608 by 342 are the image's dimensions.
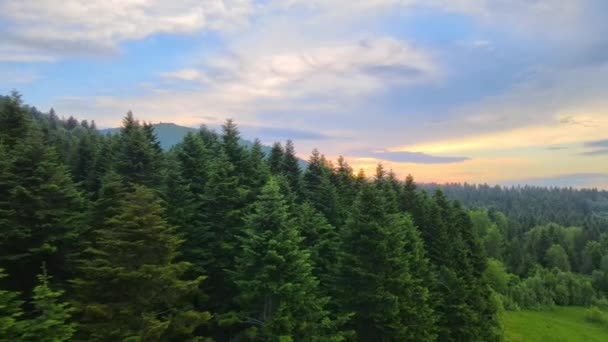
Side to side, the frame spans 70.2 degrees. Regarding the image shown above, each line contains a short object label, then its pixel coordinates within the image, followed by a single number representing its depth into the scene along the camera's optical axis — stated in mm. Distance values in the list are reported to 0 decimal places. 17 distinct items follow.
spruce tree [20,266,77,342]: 14812
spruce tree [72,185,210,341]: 18438
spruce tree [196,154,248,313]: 27938
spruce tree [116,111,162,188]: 30672
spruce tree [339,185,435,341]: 30266
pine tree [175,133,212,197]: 36562
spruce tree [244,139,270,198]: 34556
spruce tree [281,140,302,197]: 46938
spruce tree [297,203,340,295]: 32797
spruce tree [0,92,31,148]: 34603
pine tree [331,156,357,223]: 44950
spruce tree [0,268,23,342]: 14281
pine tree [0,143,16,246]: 20550
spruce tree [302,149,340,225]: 42812
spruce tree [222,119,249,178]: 40500
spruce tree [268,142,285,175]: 51312
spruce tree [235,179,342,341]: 23484
